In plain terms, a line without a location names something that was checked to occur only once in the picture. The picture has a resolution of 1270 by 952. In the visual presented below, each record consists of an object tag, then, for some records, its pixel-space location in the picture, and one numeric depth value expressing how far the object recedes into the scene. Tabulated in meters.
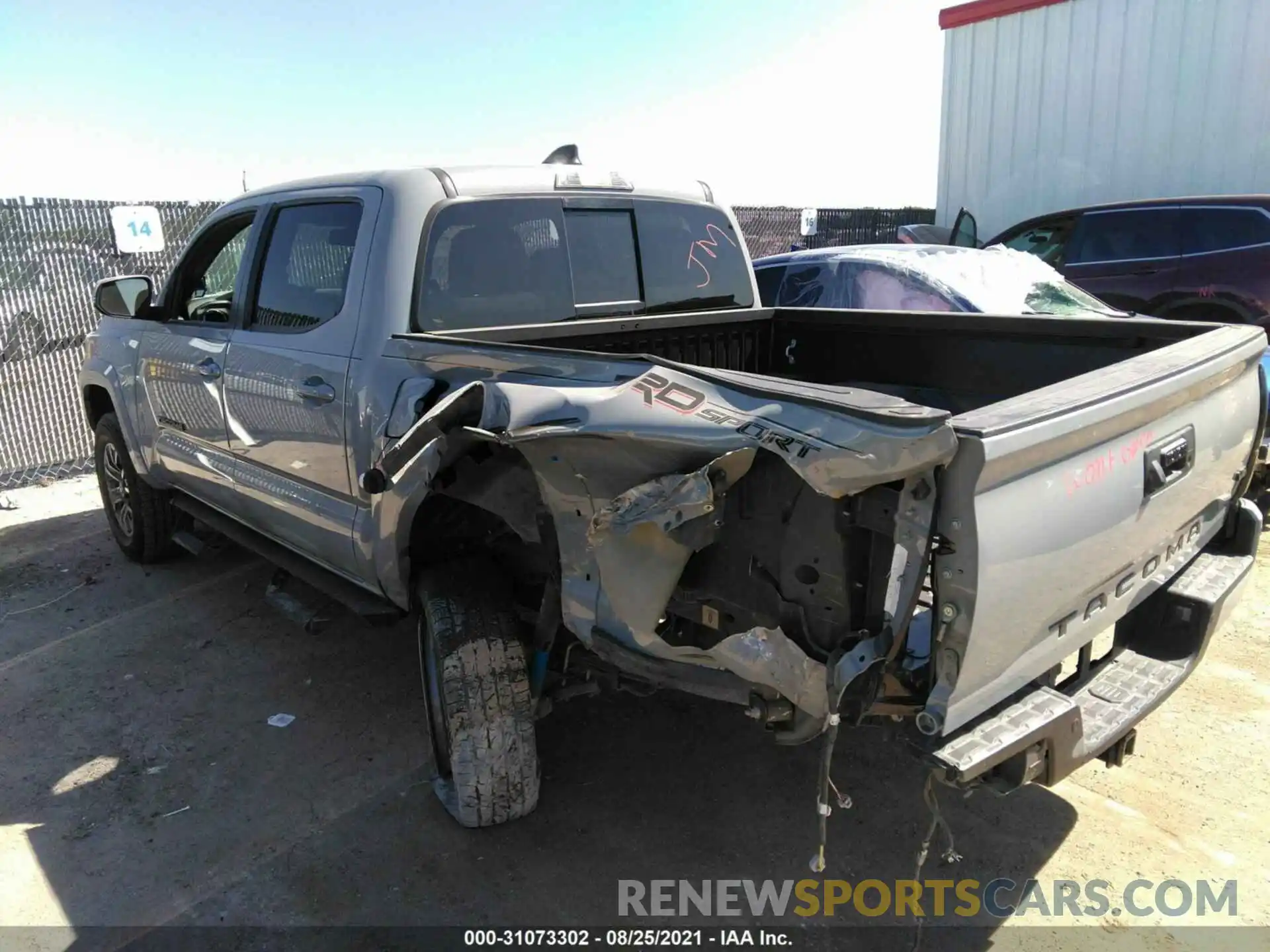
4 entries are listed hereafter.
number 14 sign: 8.22
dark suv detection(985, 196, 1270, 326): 8.25
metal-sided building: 11.94
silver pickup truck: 2.05
